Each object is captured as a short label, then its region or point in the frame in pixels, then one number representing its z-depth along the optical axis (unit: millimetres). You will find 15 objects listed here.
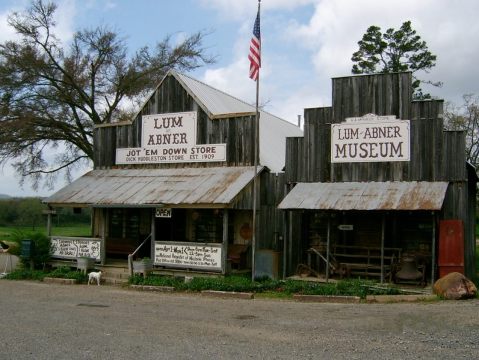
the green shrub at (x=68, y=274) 18500
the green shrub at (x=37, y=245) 20000
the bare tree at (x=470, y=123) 42688
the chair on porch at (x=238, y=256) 18781
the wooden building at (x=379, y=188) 15781
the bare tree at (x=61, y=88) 28656
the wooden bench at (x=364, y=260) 16281
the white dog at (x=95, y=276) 17969
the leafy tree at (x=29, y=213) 50531
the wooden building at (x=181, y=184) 17922
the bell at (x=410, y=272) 15656
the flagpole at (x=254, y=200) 17000
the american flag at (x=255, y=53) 16828
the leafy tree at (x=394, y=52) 39438
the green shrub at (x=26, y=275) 19191
